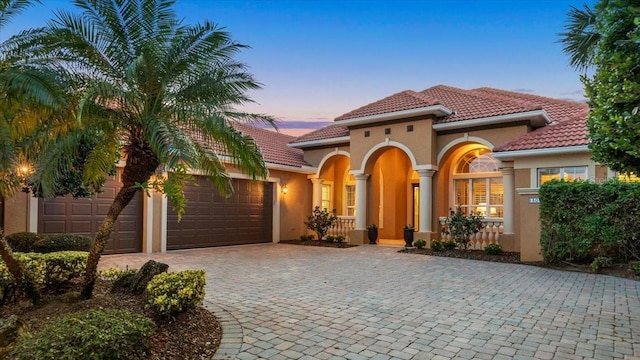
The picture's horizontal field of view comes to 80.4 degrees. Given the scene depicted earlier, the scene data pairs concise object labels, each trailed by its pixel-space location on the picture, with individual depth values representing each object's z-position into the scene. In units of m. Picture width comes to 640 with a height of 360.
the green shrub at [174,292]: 4.77
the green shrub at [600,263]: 9.48
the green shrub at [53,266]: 6.07
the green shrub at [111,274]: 6.86
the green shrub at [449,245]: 13.58
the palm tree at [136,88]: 5.16
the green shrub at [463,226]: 13.12
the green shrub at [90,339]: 3.14
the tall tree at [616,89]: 4.07
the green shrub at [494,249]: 12.62
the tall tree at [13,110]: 4.66
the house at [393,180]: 11.50
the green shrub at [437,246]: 13.38
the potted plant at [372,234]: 16.05
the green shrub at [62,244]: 8.20
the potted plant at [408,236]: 14.73
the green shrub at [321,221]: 16.39
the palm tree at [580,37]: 7.29
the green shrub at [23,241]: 8.46
